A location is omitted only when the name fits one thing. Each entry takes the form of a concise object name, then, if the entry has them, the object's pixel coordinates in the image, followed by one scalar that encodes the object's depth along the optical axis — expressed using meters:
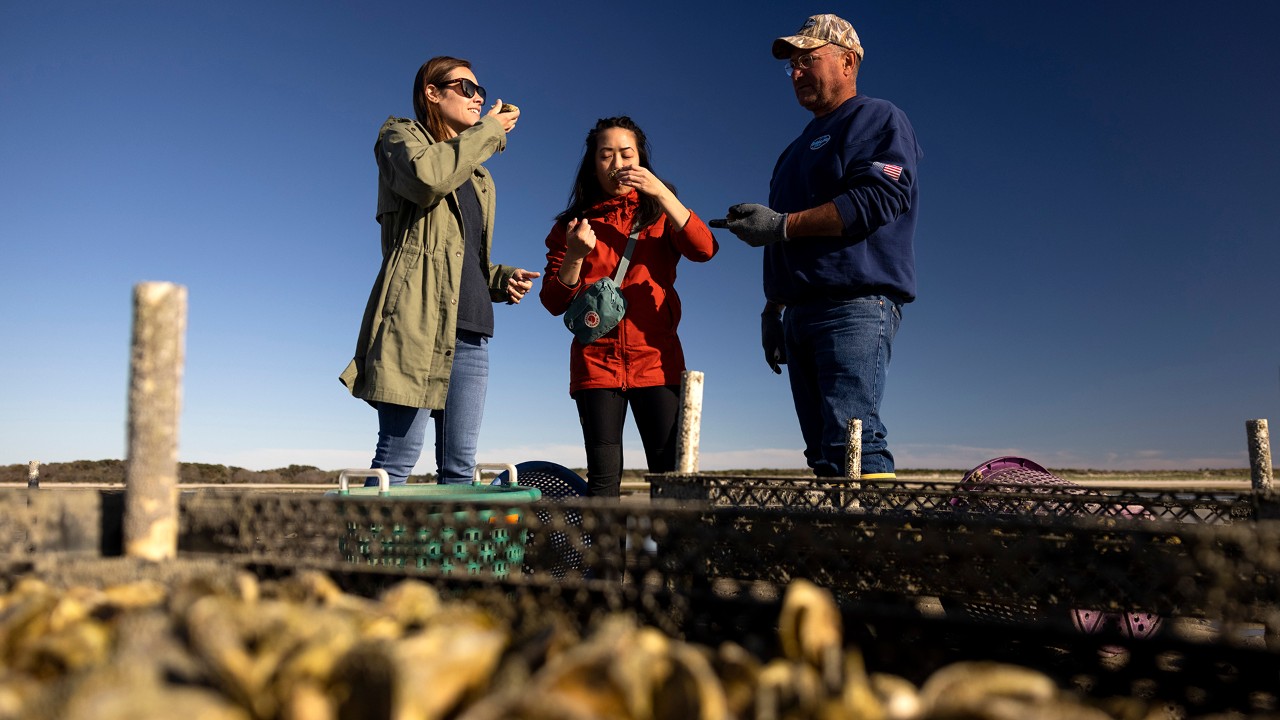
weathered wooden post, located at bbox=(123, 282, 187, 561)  1.12
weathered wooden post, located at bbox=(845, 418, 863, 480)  2.86
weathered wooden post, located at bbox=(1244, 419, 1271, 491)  6.23
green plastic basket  1.13
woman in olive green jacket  2.91
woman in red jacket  3.16
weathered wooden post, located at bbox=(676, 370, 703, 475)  3.39
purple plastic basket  2.13
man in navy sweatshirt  2.85
